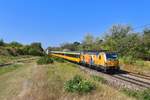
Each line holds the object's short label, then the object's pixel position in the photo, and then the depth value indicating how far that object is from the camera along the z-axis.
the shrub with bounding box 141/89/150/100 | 11.64
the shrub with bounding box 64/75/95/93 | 13.20
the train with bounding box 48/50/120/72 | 29.52
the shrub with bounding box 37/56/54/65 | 37.47
